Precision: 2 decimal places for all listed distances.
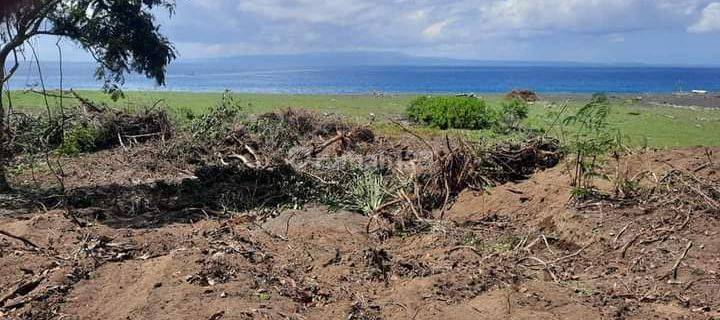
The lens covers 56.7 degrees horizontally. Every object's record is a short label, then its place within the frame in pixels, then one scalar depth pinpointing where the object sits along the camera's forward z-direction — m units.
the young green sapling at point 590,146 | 7.11
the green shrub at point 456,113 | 14.57
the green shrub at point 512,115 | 13.89
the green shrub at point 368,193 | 8.05
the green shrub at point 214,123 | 11.62
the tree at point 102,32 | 8.66
